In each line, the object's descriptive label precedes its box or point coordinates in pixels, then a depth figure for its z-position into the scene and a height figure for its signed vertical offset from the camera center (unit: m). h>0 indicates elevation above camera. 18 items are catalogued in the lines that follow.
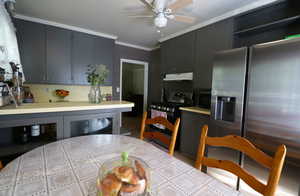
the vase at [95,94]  1.70 -0.06
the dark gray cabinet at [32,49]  2.49 +0.73
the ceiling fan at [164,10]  1.57 +1.03
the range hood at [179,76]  2.81 +0.33
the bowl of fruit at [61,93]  2.94 -0.11
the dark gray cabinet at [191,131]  2.19 -0.68
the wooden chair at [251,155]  0.60 -0.35
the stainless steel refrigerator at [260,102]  1.23 -0.10
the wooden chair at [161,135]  1.05 -0.38
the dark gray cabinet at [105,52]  3.18 +0.90
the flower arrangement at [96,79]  1.60 +0.12
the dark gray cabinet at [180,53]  2.80 +0.86
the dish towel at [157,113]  2.71 -0.48
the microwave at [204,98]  2.38 -0.11
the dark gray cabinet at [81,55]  2.94 +0.76
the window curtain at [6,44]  1.37 +0.48
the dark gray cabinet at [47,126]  1.20 -0.42
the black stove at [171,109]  2.55 -0.37
